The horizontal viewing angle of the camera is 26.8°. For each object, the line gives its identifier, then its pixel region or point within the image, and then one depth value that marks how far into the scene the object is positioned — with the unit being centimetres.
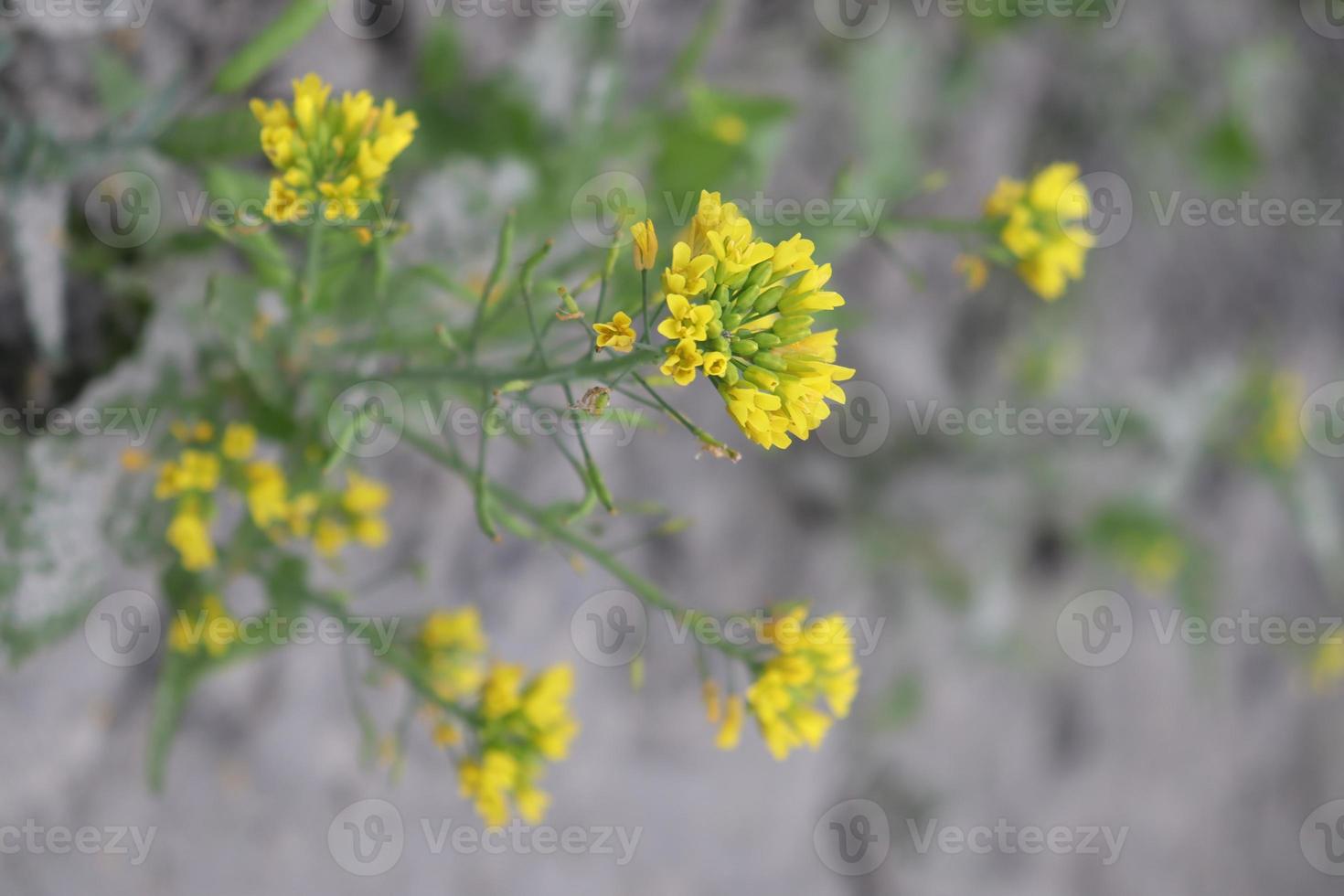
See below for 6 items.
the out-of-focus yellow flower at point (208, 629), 55
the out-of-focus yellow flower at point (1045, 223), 53
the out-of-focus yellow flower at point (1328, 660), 104
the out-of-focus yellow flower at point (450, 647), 54
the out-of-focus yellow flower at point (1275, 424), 89
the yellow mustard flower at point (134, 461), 54
